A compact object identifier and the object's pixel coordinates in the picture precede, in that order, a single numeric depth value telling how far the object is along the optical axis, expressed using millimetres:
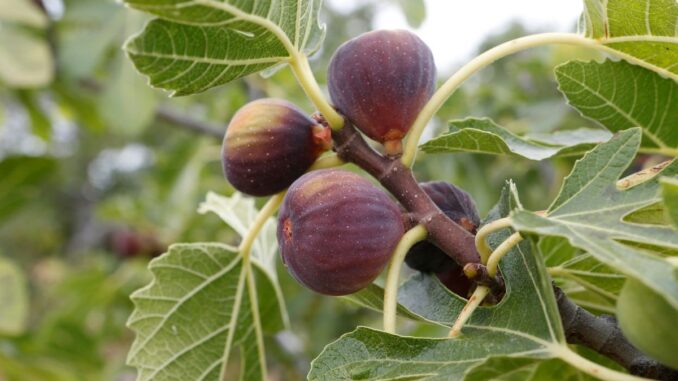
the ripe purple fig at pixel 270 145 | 445
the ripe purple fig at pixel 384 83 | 433
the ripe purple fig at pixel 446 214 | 448
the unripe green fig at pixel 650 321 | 343
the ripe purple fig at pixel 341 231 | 412
